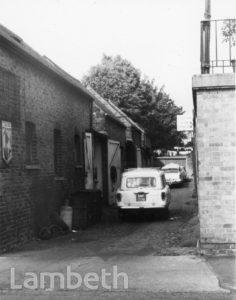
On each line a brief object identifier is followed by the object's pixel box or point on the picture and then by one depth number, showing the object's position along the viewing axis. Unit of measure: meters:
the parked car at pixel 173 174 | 38.19
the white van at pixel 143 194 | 18.55
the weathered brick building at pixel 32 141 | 12.44
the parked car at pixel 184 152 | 60.21
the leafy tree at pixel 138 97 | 50.03
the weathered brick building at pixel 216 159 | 10.12
